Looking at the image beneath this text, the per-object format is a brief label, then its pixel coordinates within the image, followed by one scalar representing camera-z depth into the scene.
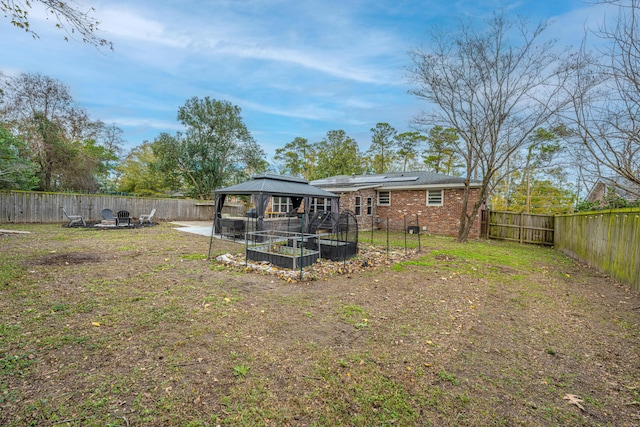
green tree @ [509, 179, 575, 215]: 22.41
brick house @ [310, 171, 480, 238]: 14.88
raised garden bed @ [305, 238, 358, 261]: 8.14
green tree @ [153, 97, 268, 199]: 23.66
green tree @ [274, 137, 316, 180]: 33.22
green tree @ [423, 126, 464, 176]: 26.37
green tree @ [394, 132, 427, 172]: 28.62
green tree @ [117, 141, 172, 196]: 29.00
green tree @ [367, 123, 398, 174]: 29.98
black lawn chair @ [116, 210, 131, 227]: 14.30
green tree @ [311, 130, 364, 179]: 30.56
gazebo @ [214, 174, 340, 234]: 10.71
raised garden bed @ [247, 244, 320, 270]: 6.87
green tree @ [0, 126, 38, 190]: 12.65
